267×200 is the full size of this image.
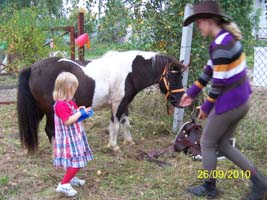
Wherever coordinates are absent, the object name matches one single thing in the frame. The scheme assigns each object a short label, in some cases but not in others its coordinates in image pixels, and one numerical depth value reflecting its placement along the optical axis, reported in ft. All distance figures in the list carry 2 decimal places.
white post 16.25
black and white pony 14.15
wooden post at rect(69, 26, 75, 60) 23.24
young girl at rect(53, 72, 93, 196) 10.61
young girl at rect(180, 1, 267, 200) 9.38
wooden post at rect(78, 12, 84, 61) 22.97
